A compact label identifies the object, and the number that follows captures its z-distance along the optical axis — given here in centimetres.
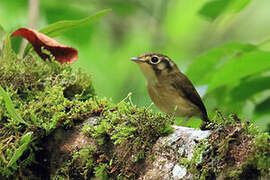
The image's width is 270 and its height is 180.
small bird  693
